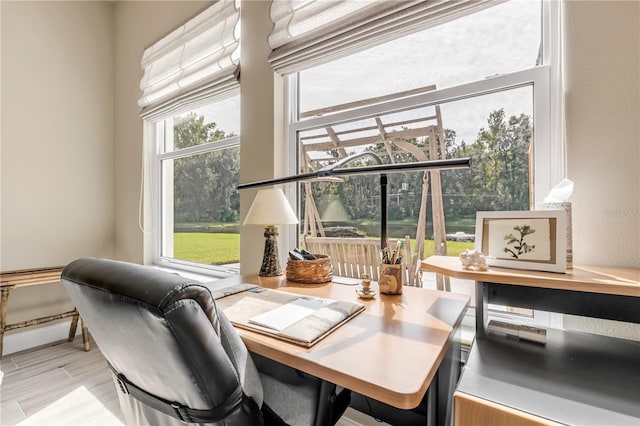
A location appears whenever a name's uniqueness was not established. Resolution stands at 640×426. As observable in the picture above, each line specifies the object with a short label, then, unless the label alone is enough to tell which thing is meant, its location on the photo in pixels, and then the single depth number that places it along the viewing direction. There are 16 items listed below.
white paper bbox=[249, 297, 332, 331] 0.81
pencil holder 1.08
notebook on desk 0.75
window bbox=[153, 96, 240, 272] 2.11
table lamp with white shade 1.31
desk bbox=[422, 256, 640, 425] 0.56
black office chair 0.53
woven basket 1.25
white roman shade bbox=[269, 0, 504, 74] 1.16
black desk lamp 0.94
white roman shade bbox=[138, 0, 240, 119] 1.89
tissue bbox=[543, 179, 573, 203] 0.87
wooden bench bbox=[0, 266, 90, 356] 2.09
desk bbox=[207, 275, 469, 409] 0.55
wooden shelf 0.68
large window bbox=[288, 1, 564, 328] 1.10
